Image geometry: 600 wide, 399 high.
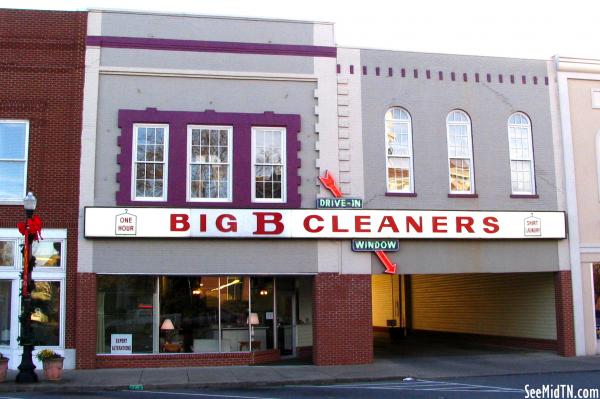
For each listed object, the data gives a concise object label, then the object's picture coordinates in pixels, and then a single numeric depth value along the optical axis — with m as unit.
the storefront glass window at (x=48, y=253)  19.91
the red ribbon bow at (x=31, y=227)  17.36
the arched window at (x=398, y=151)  21.72
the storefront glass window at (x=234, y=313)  21.20
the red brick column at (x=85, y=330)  19.41
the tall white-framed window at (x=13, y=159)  19.95
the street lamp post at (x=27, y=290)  17.02
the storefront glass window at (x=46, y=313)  19.64
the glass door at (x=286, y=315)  22.22
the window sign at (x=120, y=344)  20.11
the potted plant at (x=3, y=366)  17.08
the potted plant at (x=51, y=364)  17.19
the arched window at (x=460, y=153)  22.23
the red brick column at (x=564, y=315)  22.11
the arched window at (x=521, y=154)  22.67
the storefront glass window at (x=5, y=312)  19.72
